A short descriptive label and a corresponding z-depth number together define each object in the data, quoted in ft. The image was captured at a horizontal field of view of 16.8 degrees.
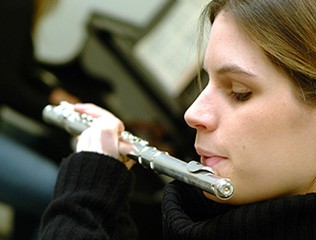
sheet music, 7.53
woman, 3.39
